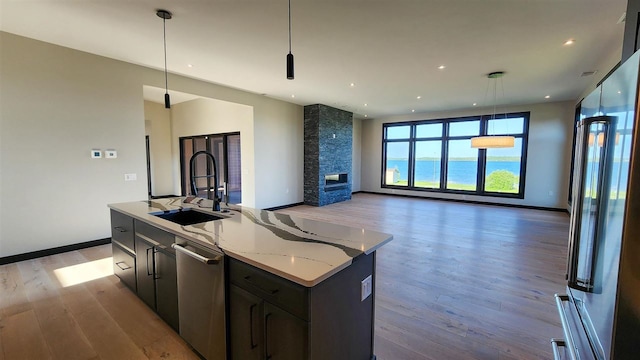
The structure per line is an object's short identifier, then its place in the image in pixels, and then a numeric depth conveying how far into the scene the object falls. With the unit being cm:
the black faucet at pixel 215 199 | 252
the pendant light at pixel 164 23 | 279
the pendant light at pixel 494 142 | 554
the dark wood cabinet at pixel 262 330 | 125
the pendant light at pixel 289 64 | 210
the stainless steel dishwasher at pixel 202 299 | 158
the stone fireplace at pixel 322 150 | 761
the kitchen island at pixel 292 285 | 123
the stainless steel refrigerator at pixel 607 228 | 87
